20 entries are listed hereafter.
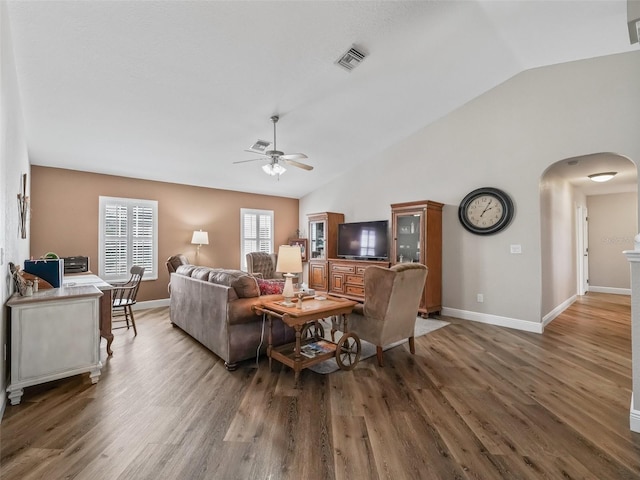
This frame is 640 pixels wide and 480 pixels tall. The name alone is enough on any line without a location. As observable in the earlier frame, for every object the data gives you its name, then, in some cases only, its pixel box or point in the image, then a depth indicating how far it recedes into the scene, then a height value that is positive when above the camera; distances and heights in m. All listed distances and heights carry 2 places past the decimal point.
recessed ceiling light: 4.94 +1.18
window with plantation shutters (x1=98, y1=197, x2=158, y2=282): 5.21 +0.12
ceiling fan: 3.91 +1.14
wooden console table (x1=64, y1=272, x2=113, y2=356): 3.20 -0.70
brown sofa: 2.91 -0.75
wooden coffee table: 2.64 -0.93
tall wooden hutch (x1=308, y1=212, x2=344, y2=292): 6.46 +0.02
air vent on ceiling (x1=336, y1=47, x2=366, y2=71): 3.17 +2.05
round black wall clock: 4.36 +0.53
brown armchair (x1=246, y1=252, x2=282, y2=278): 6.31 -0.41
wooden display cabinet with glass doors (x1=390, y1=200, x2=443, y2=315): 4.79 +0.09
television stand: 5.70 -0.64
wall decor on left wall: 3.20 +0.41
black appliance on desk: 4.45 -0.32
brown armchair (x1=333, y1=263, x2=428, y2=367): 2.93 -0.60
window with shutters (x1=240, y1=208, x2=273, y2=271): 6.94 +0.31
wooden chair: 3.84 -0.74
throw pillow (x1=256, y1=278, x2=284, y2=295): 3.26 -0.48
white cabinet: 2.30 -0.77
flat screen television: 5.77 +0.10
